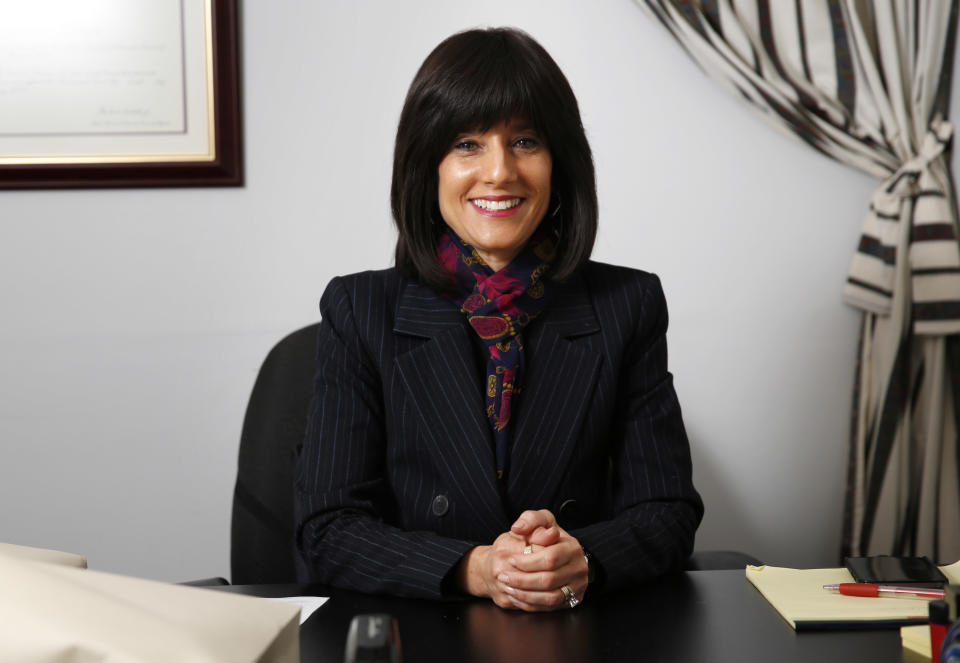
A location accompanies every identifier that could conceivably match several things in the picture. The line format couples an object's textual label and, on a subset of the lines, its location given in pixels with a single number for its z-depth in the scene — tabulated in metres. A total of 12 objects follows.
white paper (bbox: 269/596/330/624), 2.99
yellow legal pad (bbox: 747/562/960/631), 2.92
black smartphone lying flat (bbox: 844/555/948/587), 2.99
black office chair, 3.45
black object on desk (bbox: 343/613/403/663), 2.13
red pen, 2.97
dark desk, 2.88
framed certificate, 3.81
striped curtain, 3.82
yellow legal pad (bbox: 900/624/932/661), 2.86
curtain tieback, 3.80
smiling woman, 3.22
